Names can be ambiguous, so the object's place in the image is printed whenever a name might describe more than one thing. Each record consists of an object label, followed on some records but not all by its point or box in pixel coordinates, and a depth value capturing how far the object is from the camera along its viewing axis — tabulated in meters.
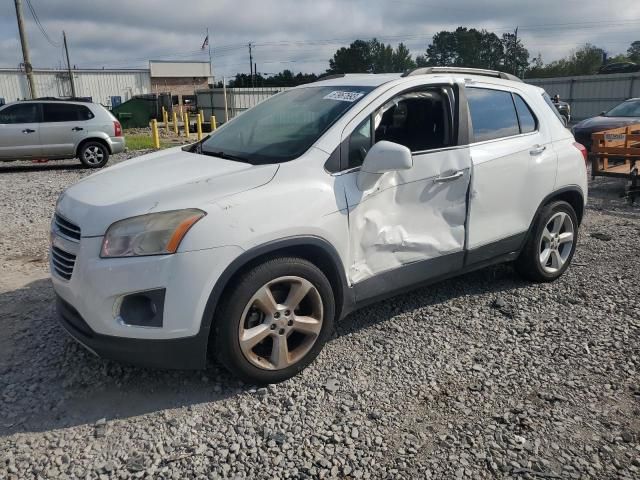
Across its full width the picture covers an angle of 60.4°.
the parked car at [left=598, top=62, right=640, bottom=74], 31.13
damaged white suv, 2.85
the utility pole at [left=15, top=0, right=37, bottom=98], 21.39
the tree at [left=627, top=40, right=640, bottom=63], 75.31
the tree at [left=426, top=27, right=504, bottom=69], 78.06
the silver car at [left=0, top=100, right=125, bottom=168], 12.97
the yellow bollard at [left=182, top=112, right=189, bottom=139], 23.04
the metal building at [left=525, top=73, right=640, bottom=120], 28.34
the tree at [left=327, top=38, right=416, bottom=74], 80.12
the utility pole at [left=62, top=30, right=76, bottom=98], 46.51
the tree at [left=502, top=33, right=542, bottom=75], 75.38
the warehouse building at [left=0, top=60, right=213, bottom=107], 46.50
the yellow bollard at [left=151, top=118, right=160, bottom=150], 18.89
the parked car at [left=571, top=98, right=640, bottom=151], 12.54
